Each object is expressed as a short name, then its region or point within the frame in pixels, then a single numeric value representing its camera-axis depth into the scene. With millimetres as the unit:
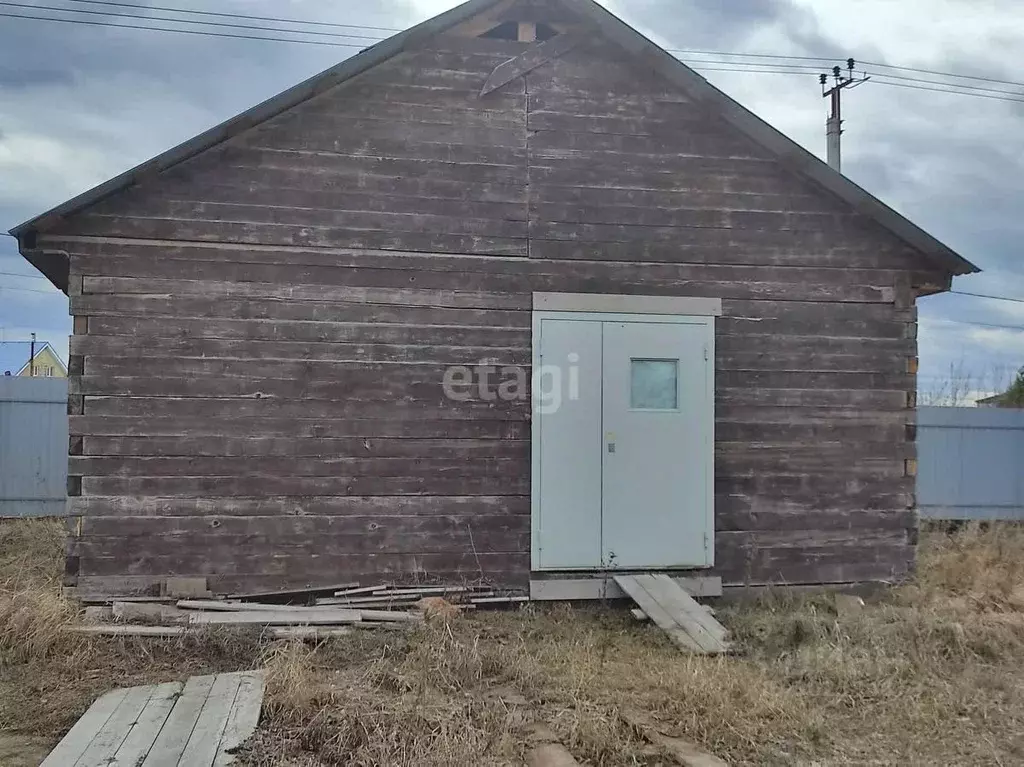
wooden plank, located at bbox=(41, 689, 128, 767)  4380
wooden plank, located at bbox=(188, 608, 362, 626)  7055
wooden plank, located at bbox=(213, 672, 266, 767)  4473
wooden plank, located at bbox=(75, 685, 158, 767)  4398
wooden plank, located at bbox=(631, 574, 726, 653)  6548
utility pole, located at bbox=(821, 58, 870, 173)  25984
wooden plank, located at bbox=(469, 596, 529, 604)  7918
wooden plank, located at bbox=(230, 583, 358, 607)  7617
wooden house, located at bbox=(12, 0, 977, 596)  7598
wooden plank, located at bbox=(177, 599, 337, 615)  7312
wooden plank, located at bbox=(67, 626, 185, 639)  6723
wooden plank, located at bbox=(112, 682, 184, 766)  4418
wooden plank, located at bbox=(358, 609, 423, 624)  7277
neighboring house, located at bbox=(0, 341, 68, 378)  44794
